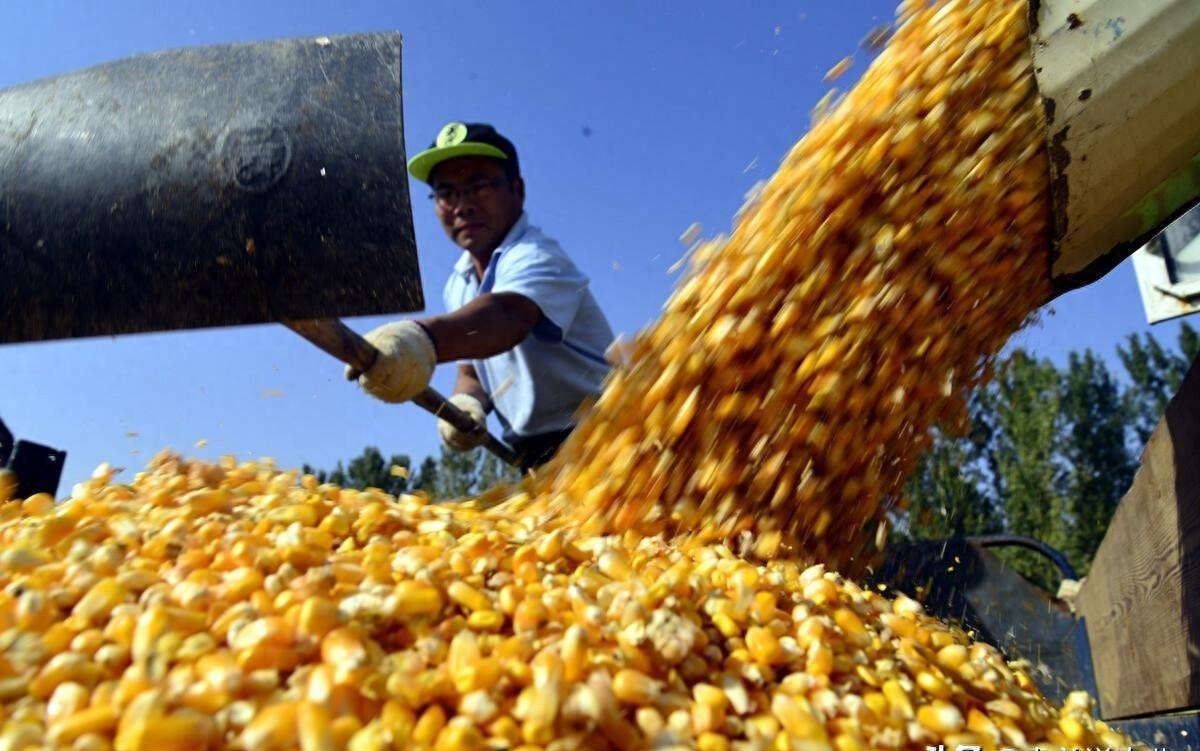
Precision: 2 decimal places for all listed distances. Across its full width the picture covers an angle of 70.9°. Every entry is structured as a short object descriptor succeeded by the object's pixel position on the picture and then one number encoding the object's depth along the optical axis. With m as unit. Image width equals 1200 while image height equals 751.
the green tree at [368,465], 24.60
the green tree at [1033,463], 21.14
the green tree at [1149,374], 31.90
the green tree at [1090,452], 22.47
